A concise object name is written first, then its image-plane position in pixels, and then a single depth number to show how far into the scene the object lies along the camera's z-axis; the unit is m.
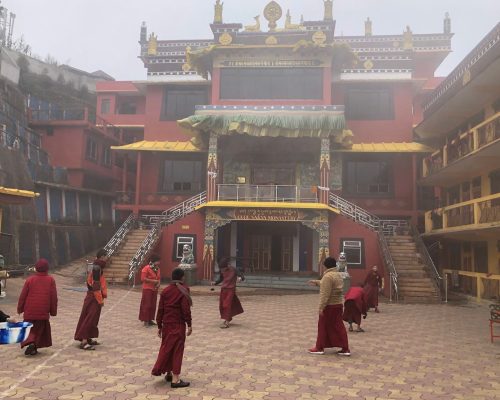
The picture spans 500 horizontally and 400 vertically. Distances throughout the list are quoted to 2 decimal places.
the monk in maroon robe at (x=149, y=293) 10.28
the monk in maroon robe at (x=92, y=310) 8.01
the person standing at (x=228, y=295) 10.55
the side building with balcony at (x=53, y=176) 21.05
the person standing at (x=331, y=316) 8.02
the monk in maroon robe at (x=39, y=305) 7.48
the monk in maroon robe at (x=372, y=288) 12.04
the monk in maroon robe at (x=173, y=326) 6.04
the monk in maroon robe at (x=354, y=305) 10.04
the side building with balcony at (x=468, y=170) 14.88
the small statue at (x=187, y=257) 18.25
